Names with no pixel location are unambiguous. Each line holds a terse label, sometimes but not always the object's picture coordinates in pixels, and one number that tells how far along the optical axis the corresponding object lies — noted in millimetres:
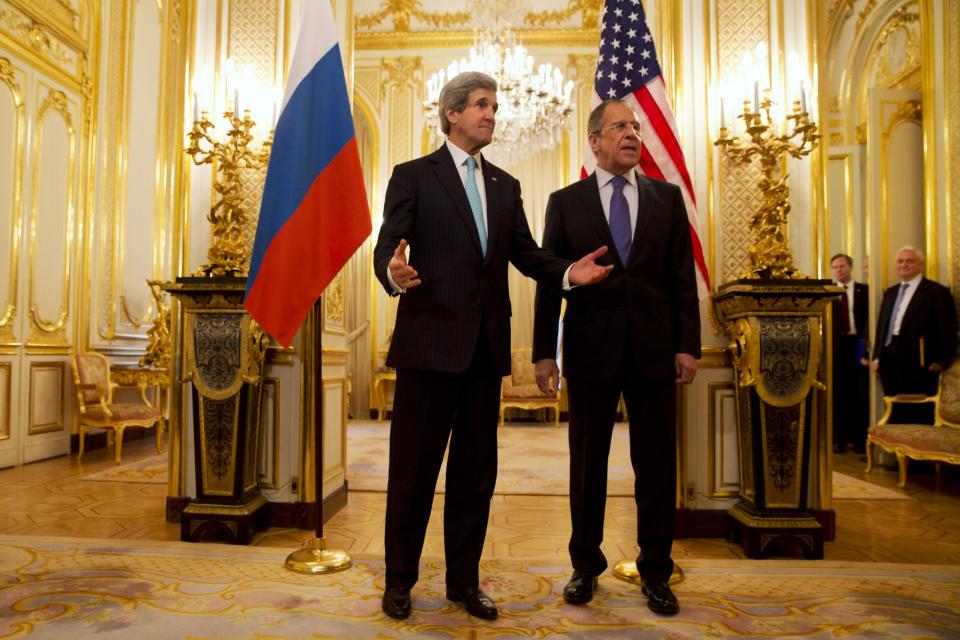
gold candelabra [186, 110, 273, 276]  3029
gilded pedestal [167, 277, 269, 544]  2893
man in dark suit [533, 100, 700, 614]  2074
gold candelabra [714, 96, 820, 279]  2857
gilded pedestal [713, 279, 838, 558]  2736
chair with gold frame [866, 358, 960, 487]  3963
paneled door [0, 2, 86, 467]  4766
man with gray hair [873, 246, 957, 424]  4496
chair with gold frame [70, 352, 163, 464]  5066
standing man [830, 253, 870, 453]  5734
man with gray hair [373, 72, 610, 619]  1948
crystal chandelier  6547
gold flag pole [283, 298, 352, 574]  2396
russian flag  2416
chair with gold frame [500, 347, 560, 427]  7691
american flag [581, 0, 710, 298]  2881
